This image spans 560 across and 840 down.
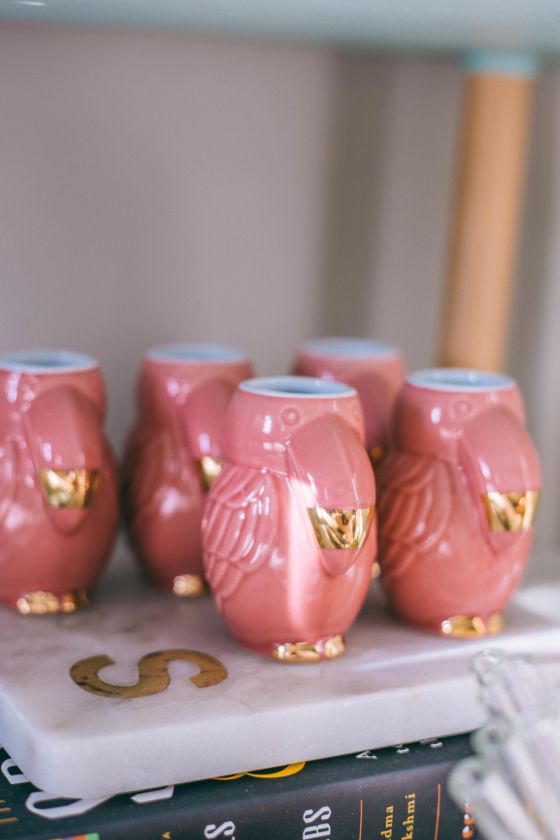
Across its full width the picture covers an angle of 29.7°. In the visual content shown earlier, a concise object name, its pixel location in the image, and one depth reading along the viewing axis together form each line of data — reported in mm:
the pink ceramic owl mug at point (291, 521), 518
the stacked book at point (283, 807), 441
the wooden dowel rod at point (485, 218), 774
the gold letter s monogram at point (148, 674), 513
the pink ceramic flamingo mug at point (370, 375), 655
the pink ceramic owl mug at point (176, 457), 620
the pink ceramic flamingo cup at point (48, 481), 568
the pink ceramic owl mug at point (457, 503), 566
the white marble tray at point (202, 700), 463
